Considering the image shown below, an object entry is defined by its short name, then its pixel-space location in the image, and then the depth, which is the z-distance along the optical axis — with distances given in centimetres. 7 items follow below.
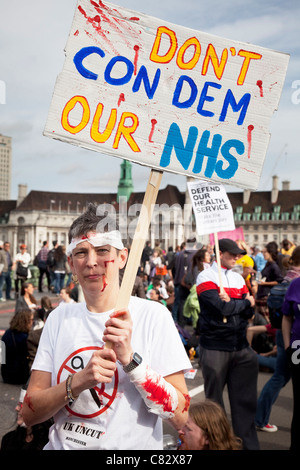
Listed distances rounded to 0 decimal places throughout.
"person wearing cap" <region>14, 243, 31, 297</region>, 1492
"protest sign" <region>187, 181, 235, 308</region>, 597
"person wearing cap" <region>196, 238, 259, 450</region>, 444
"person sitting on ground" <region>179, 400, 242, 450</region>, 271
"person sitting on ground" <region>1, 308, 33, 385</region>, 664
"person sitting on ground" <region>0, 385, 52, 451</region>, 348
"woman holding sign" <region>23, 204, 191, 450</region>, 189
